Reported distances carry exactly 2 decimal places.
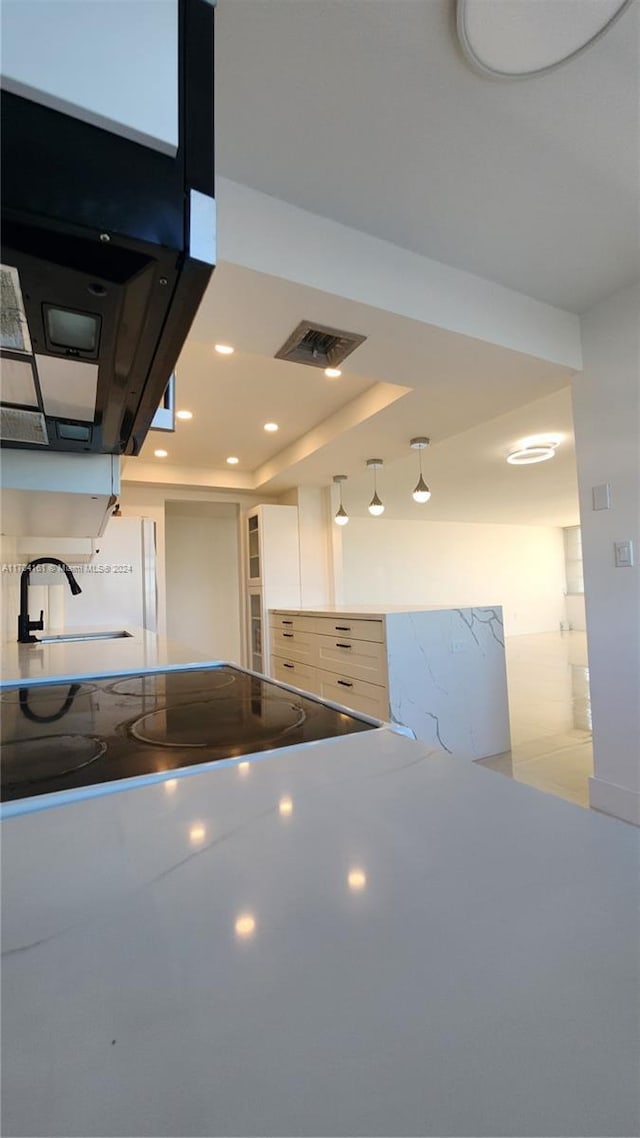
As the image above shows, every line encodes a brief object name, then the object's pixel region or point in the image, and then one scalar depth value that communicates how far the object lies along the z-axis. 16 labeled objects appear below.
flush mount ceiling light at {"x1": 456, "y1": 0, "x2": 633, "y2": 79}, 1.02
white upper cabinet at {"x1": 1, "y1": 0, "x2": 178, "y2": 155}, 0.42
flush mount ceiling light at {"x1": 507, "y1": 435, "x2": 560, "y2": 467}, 4.21
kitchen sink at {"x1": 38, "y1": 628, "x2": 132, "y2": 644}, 2.23
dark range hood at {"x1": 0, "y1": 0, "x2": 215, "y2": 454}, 0.44
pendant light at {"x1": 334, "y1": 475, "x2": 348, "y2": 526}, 4.16
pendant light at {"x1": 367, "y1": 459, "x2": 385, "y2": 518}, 3.85
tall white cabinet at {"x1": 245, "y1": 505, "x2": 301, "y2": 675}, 4.52
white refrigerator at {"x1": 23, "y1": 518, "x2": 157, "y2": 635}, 3.49
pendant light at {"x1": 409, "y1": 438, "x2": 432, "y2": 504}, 3.37
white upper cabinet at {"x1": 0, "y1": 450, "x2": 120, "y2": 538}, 1.31
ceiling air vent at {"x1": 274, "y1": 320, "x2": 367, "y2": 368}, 1.95
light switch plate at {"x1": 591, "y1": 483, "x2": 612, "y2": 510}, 2.21
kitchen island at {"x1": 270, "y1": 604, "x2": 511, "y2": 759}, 2.70
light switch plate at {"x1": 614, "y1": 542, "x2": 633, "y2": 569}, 2.11
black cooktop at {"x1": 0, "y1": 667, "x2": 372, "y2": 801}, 0.61
